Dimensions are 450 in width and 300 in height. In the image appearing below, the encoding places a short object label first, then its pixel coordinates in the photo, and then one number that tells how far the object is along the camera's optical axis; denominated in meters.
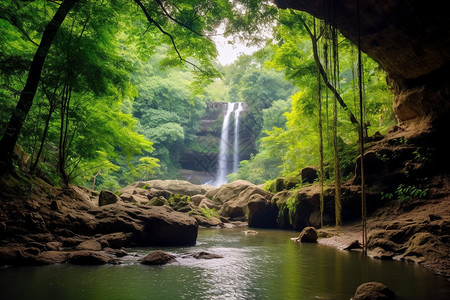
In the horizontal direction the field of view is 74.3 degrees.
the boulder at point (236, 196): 17.78
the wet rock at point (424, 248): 6.11
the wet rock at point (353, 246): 8.12
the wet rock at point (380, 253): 6.86
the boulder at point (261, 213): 15.80
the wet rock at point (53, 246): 6.57
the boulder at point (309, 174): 14.41
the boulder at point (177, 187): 23.10
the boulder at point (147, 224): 8.40
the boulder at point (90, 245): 6.84
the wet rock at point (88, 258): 5.88
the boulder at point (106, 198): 11.06
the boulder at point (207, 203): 18.65
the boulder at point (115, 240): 7.50
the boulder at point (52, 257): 5.70
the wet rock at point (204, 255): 7.06
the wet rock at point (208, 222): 15.26
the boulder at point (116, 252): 6.80
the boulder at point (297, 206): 12.24
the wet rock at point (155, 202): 14.18
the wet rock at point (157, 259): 6.24
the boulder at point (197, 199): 20.57
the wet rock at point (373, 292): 3.96
